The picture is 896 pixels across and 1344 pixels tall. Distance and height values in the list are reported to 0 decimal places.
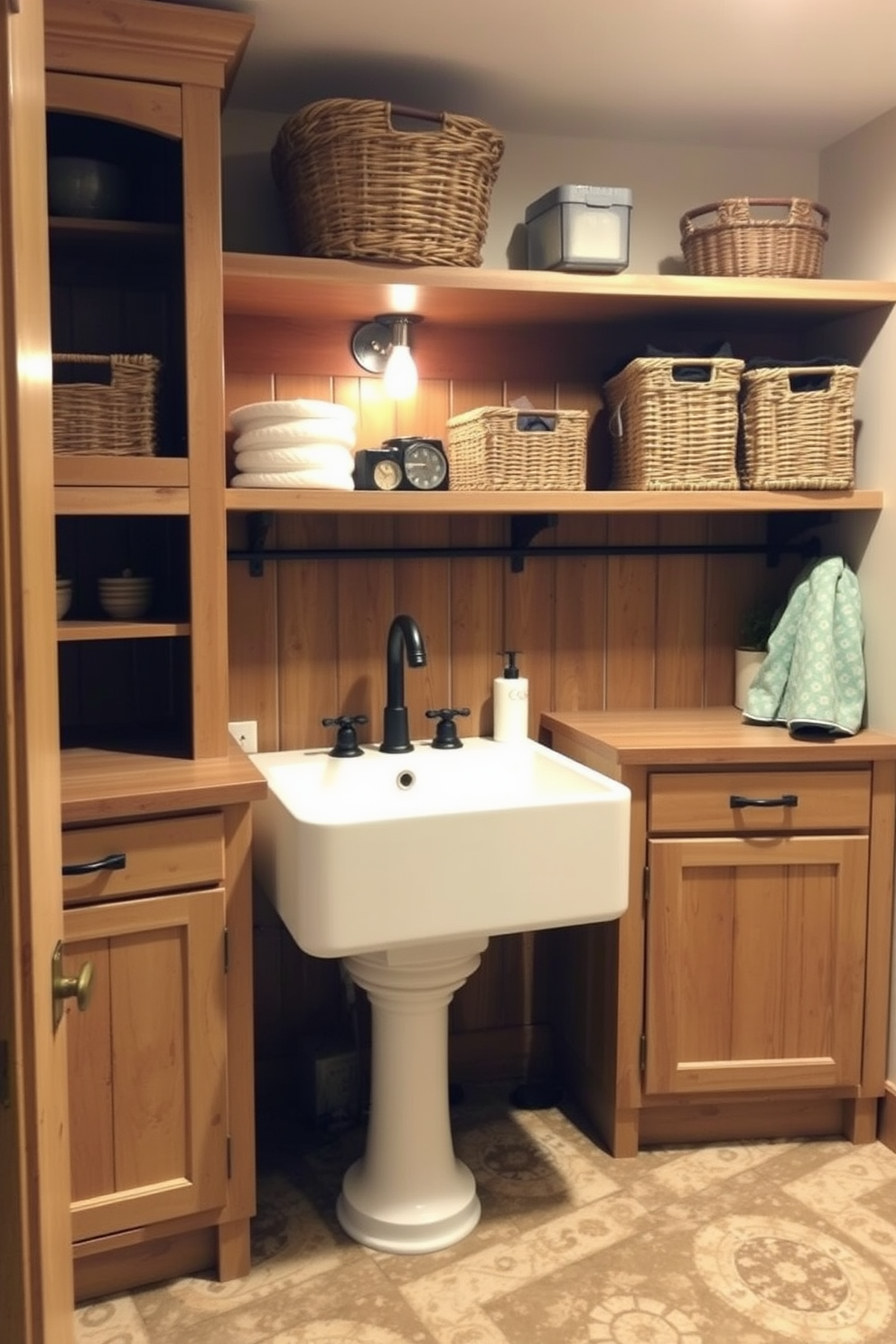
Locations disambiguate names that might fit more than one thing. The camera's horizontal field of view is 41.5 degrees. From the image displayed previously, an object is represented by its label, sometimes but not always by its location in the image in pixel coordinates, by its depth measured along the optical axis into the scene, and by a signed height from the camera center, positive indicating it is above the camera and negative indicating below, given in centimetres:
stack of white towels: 215 +22
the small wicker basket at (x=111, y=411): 200 +26
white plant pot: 262 -22
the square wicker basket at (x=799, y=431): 236 +27
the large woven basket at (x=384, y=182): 207 +69
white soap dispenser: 251 -30
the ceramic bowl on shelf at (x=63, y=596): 214 -6
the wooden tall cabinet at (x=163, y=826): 188 -42
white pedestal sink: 184 -52
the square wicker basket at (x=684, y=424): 233 +28
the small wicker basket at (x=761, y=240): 235 +65
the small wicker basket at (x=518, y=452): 228 +22
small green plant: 266 -14
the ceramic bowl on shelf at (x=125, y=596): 219 -6
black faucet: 219 -20
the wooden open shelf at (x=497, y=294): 214 +52
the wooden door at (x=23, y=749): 89 -15
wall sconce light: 238 +43
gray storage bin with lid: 227 +65
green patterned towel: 238 -20
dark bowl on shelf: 203 +65
